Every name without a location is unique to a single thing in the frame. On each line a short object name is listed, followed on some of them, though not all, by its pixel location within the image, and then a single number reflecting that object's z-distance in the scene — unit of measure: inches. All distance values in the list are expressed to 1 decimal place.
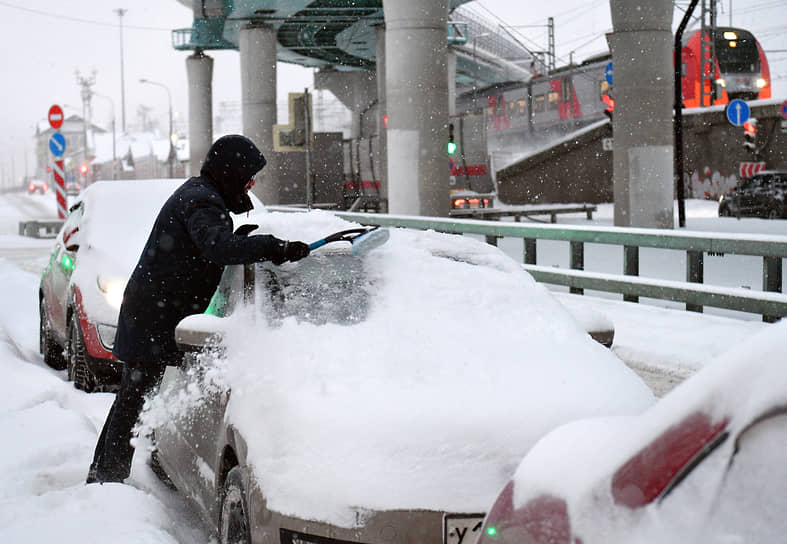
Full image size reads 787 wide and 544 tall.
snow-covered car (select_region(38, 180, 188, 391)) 293.9
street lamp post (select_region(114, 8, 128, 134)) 3737.7
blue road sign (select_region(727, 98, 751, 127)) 1253.1
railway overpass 877.2
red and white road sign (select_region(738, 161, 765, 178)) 1576.8
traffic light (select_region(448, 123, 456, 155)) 930.1
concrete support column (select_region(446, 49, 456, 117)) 2011.9
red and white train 1658.5
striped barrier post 849.0
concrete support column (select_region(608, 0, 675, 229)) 932.6
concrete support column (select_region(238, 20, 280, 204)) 1807.3
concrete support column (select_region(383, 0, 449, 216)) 872.9
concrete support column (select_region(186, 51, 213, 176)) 2190.0
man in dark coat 182.1
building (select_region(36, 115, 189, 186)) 4175.2
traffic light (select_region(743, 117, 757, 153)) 1478.8
